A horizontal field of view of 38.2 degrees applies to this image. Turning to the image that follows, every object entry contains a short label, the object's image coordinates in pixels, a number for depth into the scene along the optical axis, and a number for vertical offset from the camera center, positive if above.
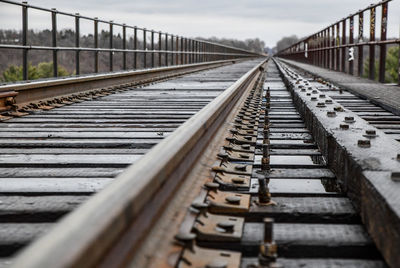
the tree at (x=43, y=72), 89.84 +0.43
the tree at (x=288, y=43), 155.75 +8.91
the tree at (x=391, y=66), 95.31 +1.68
